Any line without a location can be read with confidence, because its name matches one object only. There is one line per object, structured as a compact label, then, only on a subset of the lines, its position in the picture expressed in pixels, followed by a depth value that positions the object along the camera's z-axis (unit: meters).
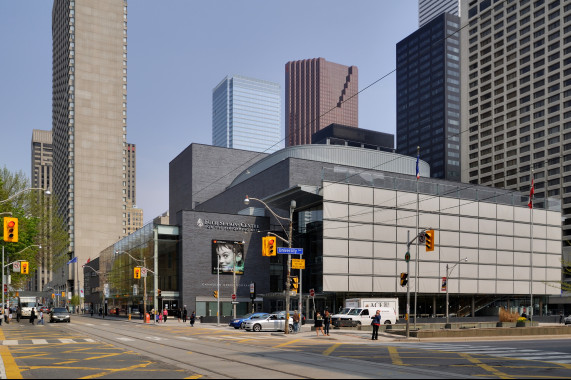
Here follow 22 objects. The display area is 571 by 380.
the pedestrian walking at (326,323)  39.66
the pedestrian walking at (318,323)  39.19
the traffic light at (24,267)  66.01
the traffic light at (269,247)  39.78
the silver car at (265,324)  45.91
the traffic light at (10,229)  29.54
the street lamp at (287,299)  40.47
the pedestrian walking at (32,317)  57.15
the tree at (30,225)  63.92
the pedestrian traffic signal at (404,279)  38.09
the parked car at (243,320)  48.15
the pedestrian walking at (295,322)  41.59
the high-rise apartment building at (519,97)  135.38
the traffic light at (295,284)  40.15
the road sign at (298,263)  45.06
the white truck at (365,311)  50.92
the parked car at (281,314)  47.14
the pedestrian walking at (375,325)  35.75
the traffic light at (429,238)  36.59
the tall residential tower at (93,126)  162.50
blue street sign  39.75
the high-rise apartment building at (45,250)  84.06
